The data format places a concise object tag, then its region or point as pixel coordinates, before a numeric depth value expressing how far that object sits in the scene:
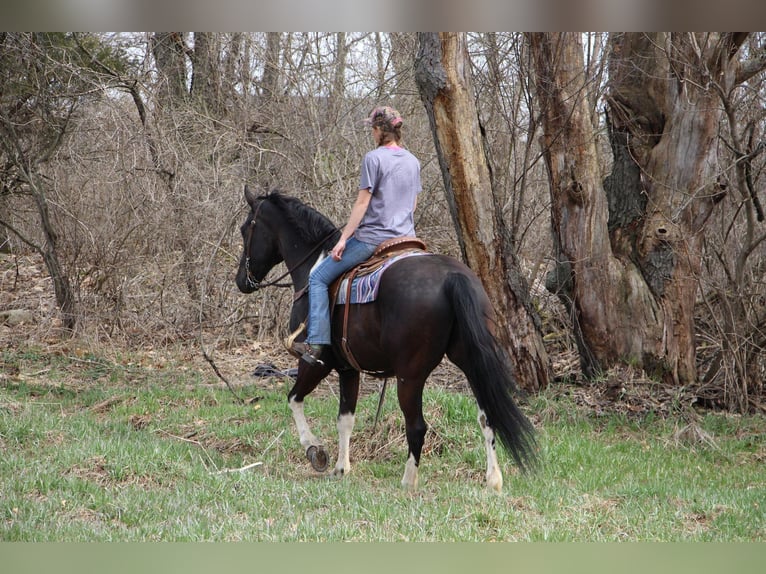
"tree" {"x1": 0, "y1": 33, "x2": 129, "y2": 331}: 23.16
